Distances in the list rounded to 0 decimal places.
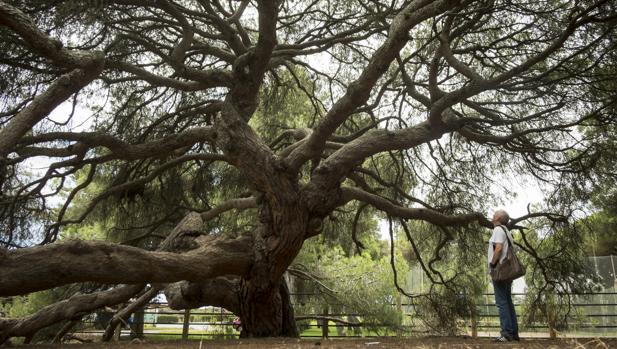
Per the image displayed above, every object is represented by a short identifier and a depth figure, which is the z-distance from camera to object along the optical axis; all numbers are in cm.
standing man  340
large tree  298
